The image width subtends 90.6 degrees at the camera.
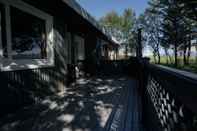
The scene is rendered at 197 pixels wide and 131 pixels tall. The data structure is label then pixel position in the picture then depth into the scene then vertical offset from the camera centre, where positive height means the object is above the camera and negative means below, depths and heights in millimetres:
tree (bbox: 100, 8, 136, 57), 15166 +5536
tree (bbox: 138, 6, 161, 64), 12874 +4543
